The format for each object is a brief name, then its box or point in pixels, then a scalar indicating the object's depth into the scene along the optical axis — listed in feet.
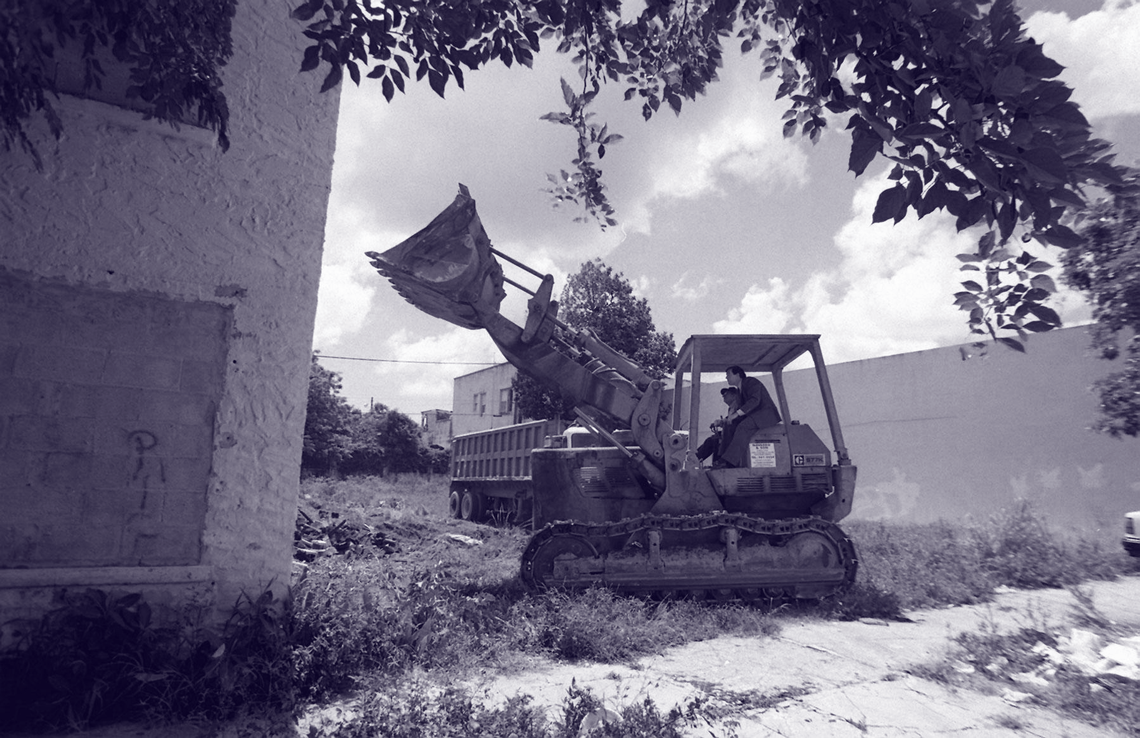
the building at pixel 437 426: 165.27
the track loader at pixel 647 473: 21.83
